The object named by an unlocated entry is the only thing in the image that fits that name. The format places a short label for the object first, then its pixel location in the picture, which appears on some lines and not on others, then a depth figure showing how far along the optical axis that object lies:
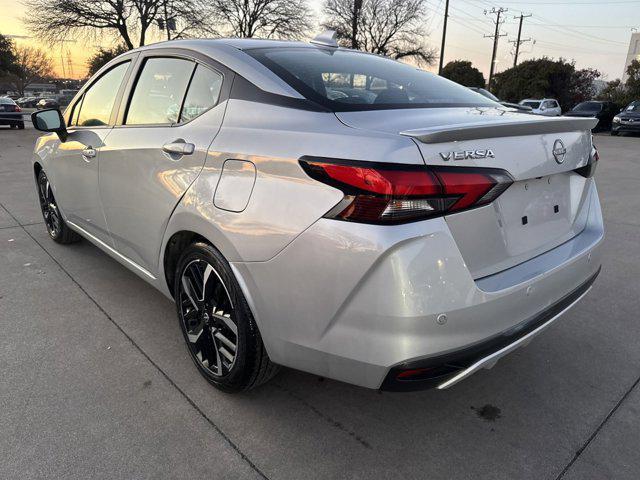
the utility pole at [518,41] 52.97
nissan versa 1.57
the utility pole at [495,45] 42.28
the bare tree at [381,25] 37.09
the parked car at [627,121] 20.25
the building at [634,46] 65.38
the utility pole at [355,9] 26.67
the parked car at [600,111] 24.19
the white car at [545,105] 23.30
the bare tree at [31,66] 71.00
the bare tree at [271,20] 30.55
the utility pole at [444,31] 30.97
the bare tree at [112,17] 24.08
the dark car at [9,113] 19.69
